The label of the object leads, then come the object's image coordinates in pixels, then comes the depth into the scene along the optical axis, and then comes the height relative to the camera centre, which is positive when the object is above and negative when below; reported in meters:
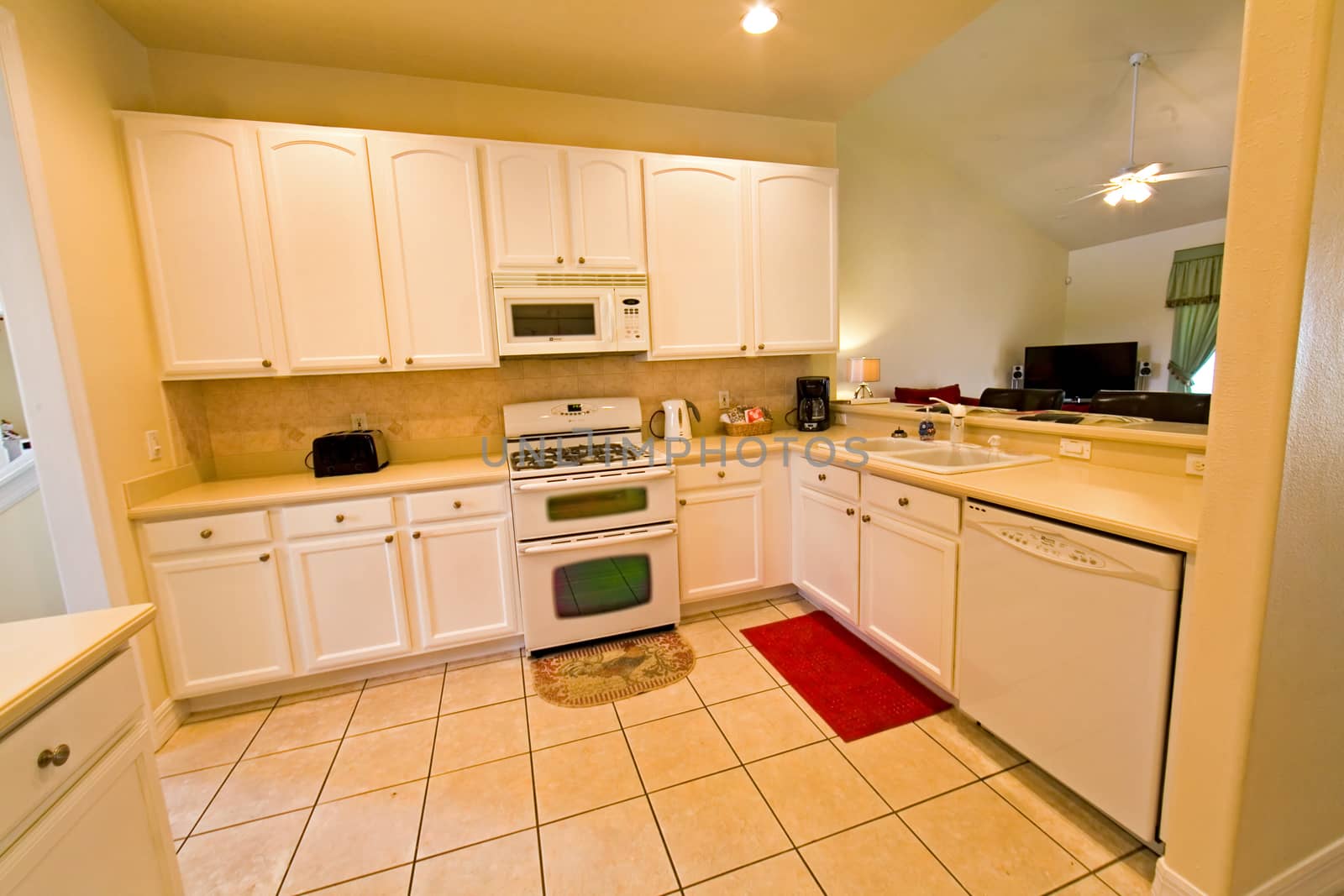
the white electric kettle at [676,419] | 2.83 -0.17
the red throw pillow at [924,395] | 5.00 -0.17
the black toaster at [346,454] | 2.32 -0.23
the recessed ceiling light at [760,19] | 2.04 +1.44
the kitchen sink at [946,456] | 1.94 -0.34
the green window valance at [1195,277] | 5.64 +0.97
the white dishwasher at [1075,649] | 1.25 -0.76
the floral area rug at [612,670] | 2.15 -1.23
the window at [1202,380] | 5.93 -0.17
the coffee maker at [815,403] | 3.04 -0.12
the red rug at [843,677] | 1.94 -1.23
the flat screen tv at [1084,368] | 6.21 +0.03
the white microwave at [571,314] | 2.41 +0.37
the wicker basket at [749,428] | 2.98 -0.25
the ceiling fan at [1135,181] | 3.76 +1.39
